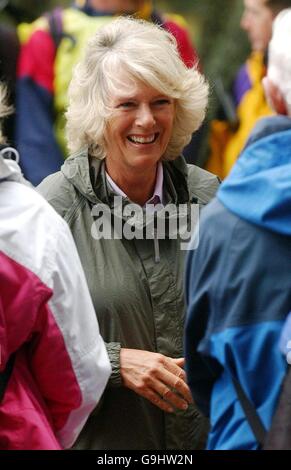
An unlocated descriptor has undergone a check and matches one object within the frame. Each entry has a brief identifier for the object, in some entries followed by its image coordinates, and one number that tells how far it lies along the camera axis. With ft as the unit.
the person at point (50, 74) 40.94
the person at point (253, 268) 21.10
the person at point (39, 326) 22.52
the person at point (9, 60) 41.41
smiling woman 28.15
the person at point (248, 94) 41.06
